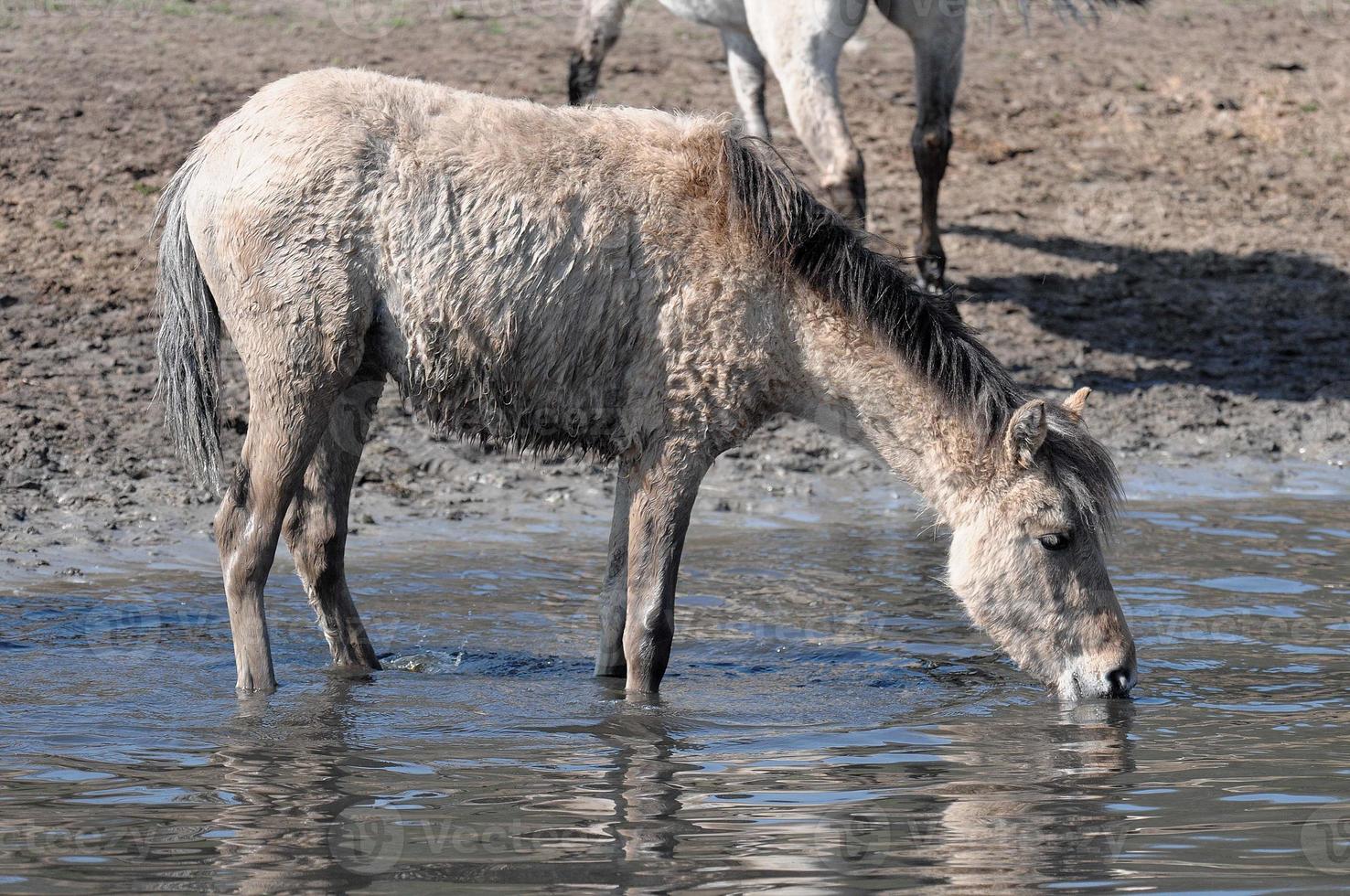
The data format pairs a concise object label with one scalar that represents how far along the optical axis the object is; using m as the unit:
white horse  18.20
